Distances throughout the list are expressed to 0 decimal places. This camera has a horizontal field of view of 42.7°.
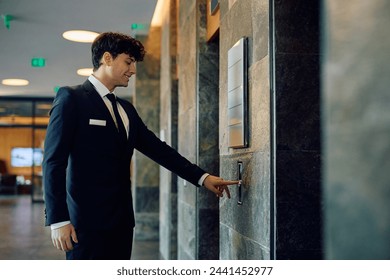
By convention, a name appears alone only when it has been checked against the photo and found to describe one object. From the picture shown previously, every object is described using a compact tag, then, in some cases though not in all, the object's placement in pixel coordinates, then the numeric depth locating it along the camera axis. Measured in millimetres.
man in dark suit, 1745
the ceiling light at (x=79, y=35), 6227
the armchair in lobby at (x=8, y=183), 14820
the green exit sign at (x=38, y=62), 8070
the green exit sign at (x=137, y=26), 5995
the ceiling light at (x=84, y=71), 9227
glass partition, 12617
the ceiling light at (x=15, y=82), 10078
